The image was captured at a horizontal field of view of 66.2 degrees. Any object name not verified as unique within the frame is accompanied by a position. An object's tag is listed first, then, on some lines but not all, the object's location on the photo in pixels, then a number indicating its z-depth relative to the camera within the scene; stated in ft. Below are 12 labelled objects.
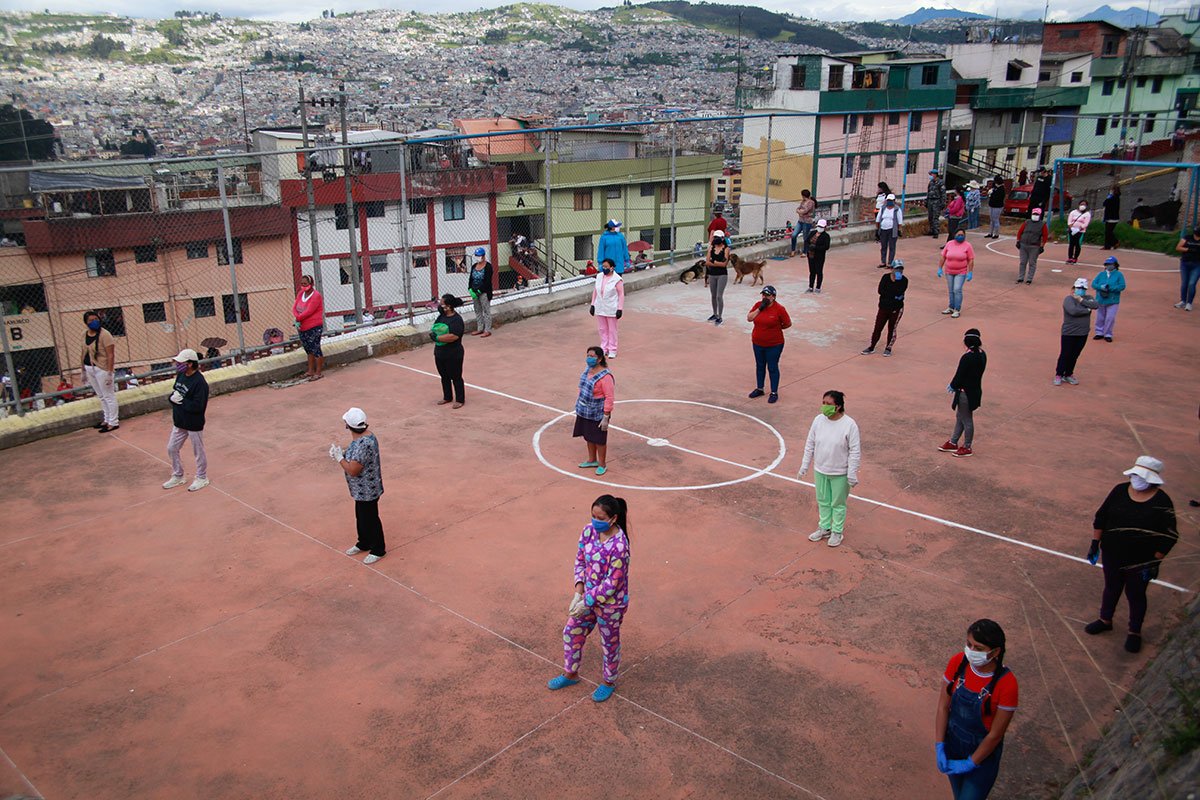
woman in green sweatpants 30.89
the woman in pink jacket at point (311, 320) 48.44
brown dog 70.85
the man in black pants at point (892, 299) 51.83
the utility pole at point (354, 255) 54.24
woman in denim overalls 17.74
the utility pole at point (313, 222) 53.88
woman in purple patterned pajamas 22.75
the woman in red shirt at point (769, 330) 44.78
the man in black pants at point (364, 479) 29.68
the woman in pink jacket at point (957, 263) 59.62
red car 101.19
